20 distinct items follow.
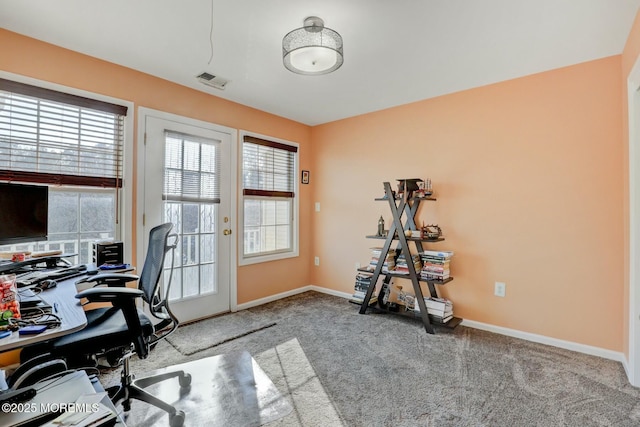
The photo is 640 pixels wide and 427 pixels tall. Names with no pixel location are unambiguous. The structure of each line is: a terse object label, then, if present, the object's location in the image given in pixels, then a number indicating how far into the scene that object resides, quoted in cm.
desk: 95
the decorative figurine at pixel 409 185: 311
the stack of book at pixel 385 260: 322
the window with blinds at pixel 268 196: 357
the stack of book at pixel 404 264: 306
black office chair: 136
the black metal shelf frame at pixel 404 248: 288
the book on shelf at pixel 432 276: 288
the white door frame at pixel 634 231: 195
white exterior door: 277
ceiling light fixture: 188
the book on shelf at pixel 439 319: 286
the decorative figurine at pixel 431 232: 299
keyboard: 164
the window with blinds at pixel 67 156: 209
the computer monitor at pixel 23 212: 181
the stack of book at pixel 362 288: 339
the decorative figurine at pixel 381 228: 341
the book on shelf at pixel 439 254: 292
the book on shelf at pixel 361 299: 338
